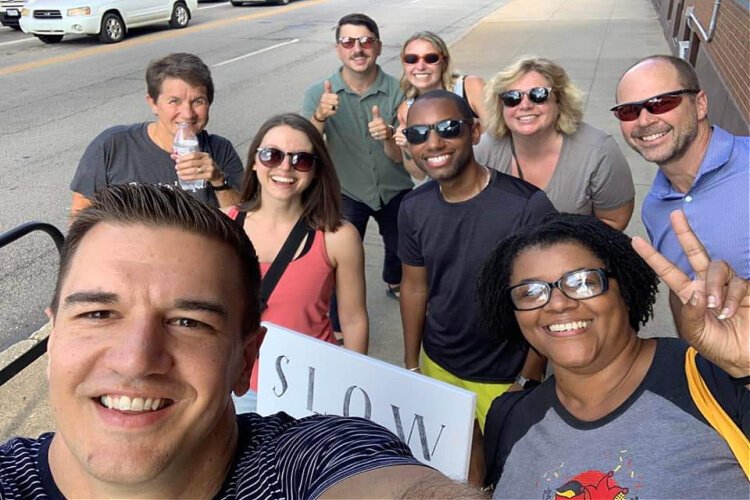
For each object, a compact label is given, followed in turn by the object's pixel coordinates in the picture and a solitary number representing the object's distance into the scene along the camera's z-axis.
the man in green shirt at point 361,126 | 4.00
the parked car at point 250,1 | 24.33
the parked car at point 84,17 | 14.66
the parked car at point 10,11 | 17.47
